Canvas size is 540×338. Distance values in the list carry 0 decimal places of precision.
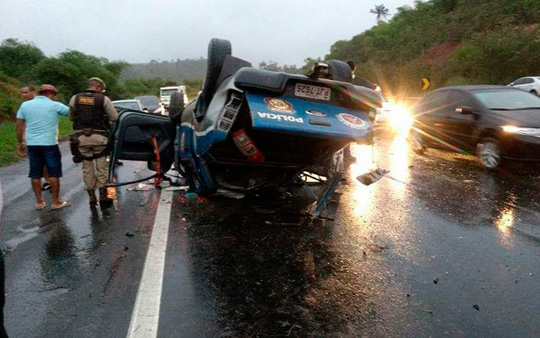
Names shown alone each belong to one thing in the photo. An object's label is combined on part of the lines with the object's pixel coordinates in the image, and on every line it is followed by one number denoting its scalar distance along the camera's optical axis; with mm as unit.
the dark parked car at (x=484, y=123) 7387
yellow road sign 23203
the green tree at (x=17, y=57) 35469
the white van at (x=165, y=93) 31892
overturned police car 3990
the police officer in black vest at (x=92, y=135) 5754
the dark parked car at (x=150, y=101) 21880
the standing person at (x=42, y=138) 5711
